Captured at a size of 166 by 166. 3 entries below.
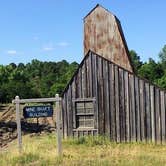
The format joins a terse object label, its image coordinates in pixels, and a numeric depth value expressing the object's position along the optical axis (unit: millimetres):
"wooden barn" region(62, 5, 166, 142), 19109
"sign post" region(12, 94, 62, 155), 16219
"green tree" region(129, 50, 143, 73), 81575
